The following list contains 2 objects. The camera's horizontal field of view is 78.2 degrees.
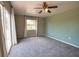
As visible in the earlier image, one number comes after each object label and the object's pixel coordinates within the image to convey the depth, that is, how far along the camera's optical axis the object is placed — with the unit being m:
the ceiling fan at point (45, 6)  2.05
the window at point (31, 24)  4.41
